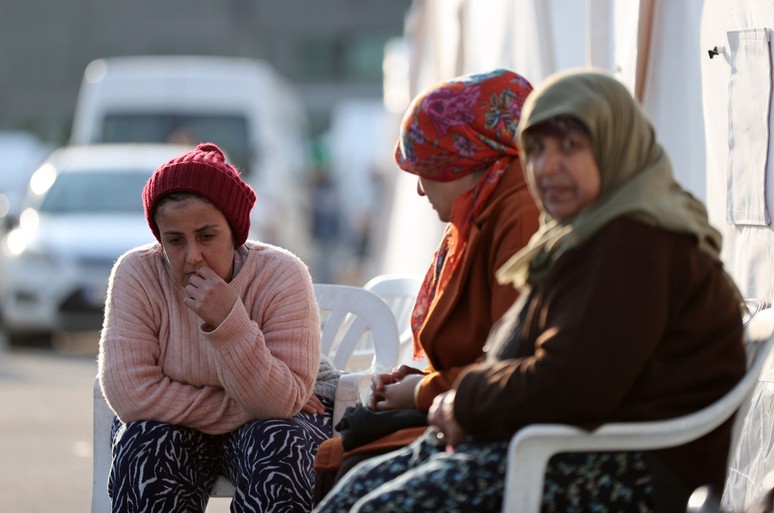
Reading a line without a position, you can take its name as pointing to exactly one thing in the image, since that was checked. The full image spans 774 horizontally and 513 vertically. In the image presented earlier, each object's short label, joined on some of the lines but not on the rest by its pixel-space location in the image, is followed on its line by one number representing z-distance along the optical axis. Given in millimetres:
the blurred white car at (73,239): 24281
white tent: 8375
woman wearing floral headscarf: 6609
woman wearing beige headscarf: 5316
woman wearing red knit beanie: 7270
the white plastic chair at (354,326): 9406
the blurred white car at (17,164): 45781
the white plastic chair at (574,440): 5387
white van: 30312
